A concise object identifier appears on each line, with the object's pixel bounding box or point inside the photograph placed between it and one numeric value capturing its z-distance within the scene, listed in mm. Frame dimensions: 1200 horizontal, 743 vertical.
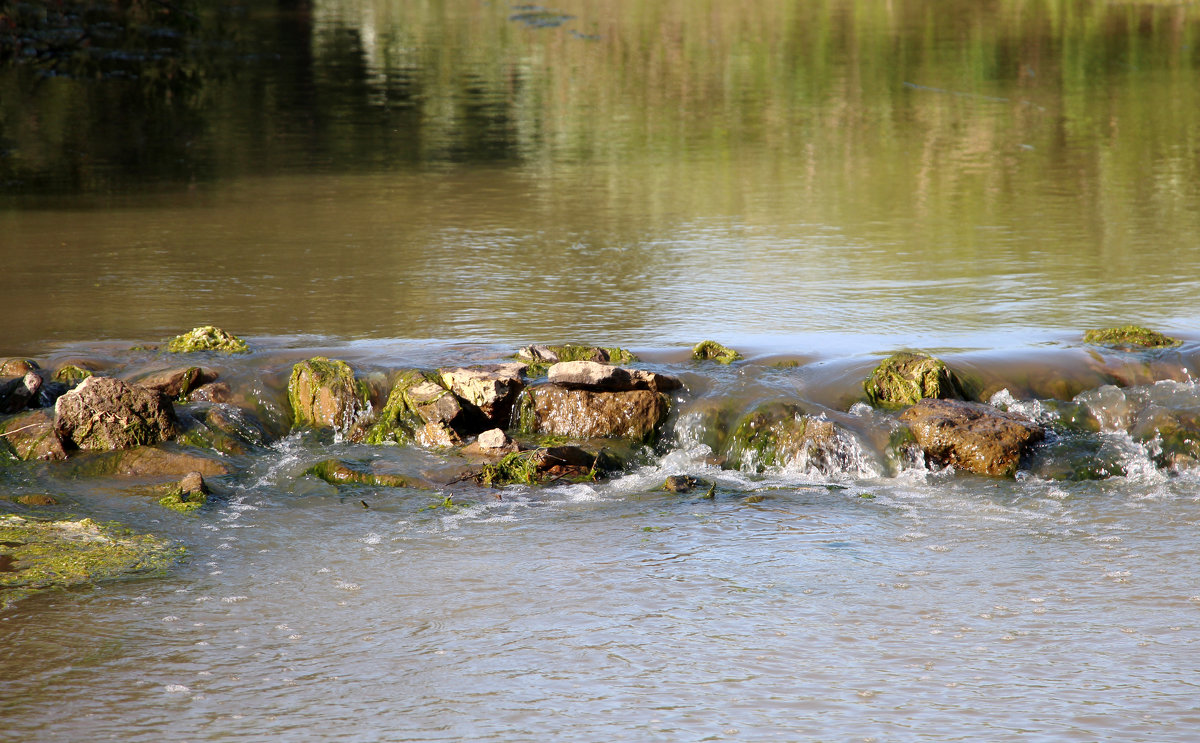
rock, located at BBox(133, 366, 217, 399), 18156
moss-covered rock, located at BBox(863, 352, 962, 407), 17578
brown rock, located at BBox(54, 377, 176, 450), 16531
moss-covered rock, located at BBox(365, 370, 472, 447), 17203
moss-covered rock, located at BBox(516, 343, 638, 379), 18578
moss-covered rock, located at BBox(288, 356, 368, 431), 17922
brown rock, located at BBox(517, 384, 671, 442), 17484
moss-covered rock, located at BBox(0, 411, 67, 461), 16516
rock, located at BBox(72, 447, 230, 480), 16125
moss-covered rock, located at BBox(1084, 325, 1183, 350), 19312
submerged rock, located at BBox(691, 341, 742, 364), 19109
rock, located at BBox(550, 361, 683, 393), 17391
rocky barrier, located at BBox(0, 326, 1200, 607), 16187
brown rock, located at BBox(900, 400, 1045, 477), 16094
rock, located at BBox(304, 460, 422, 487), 15812
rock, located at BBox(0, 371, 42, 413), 17641
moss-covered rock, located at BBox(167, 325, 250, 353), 19625
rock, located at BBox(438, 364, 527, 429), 17516
